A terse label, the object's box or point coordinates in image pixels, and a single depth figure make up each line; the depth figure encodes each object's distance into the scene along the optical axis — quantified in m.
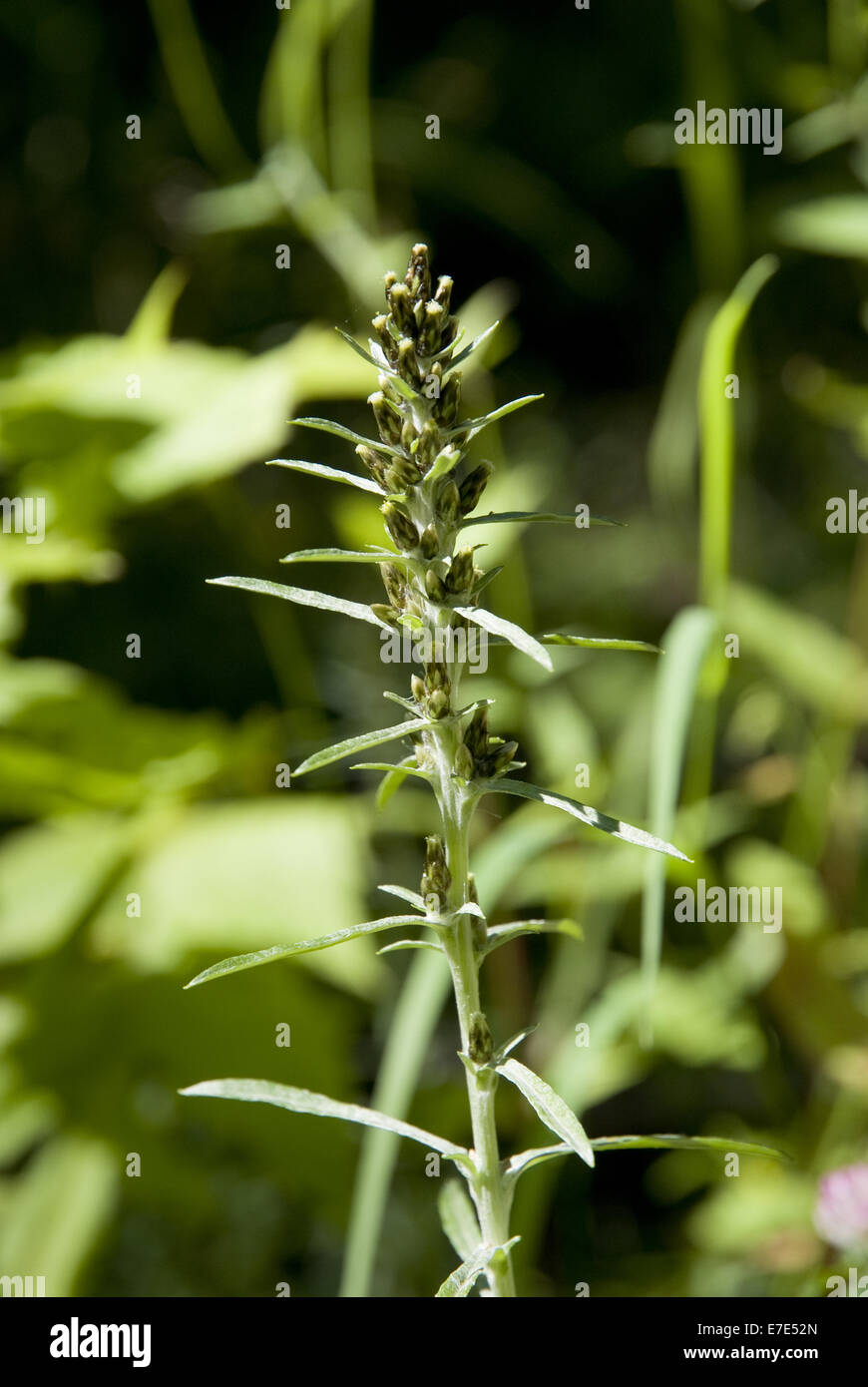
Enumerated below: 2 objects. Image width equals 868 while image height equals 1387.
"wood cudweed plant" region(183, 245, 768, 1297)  0.64
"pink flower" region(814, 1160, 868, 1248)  0.76
